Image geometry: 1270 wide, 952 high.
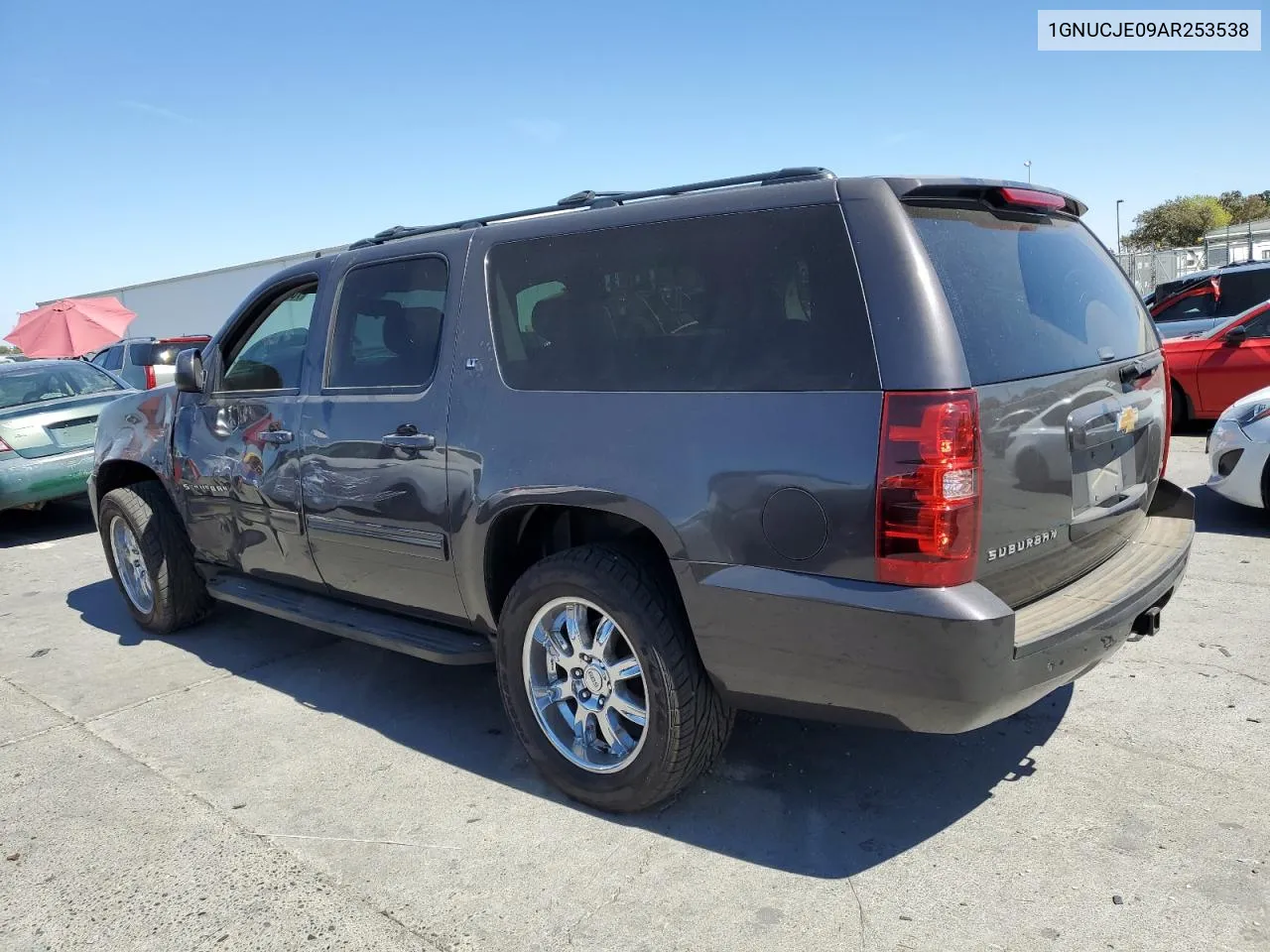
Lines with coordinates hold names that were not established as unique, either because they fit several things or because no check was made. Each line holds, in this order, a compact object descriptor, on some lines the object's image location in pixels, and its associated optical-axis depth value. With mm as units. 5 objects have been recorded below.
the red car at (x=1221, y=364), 9109
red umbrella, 20266
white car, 6031
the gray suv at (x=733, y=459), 2518
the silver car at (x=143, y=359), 13562
